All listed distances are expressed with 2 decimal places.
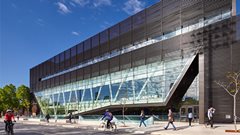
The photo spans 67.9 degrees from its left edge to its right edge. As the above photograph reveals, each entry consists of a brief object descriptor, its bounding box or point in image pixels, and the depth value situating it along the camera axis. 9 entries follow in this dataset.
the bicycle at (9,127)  11.80
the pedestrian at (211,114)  14.82
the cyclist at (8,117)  11.79
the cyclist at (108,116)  14.15
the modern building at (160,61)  19.87
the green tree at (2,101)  62.27
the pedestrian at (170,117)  14.29
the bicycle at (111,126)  14.16
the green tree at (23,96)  62.38
